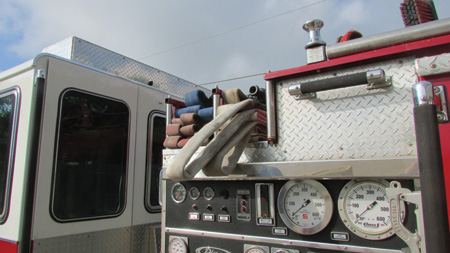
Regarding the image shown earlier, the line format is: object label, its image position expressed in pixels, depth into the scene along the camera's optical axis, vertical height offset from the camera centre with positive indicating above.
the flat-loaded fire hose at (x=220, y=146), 1.84 +0.19
